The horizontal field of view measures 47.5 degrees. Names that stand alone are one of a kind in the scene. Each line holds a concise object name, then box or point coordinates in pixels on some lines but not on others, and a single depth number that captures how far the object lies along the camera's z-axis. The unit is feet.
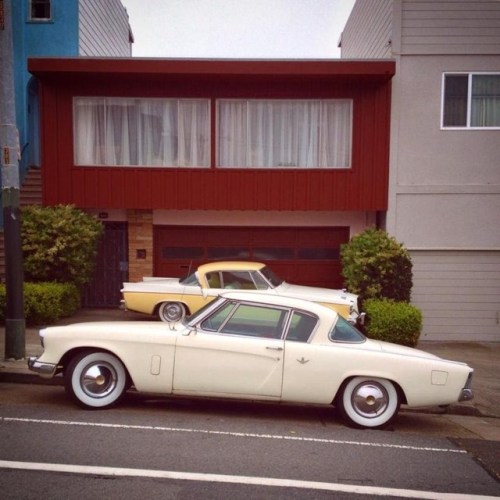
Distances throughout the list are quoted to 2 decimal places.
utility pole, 26.66
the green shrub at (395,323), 35.17
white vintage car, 20.26
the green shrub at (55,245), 38.37
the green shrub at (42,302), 35.96
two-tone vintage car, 36.58
